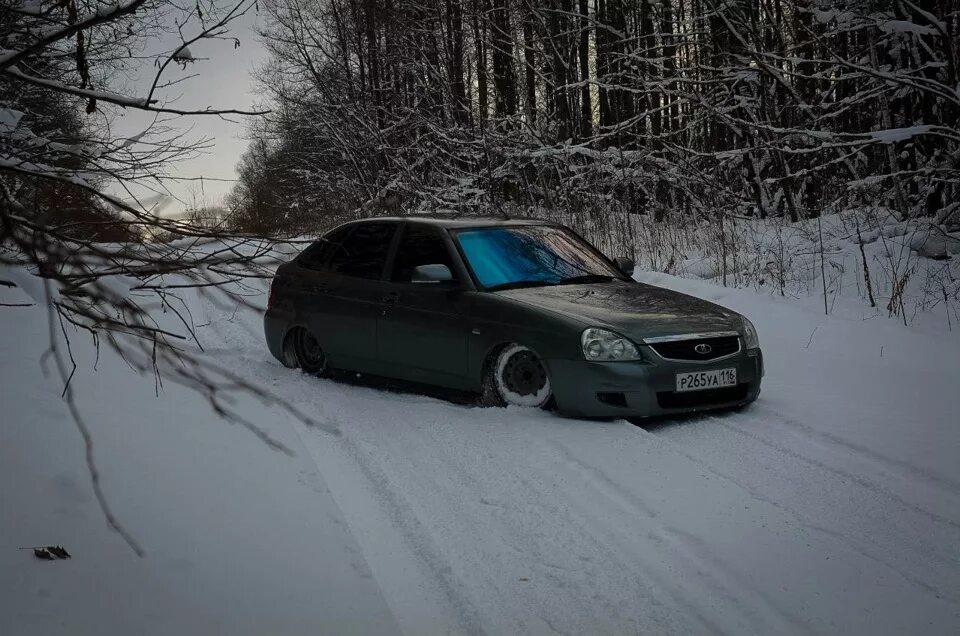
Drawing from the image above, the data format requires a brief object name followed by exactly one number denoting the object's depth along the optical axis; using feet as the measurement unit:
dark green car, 21.02
